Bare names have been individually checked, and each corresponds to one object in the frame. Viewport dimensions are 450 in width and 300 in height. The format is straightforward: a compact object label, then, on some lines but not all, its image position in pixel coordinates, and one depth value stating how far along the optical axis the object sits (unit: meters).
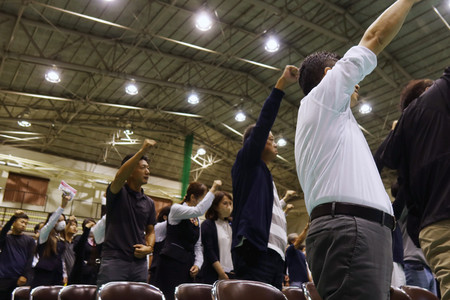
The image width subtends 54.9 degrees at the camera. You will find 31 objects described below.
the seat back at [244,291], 1.93
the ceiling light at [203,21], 8.22
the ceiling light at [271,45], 8.95
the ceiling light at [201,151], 15.65
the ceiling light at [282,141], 13.70
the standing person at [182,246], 3.26
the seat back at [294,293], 2.88
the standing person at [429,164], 1.35
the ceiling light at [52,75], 9.84
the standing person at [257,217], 2.07
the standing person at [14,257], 5.32
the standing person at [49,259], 4.80
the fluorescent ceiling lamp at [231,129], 14.05
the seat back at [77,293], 2.45
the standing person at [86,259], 4.07
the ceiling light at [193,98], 11.12
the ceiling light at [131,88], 10.73
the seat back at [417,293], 2.85
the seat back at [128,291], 2.12
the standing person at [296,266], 5.71
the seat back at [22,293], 3.31
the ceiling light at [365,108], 10.84
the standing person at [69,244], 5.45
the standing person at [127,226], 2.59
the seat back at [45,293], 2.69
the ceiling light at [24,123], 13.04
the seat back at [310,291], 2.56
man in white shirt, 1.18
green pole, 14.43
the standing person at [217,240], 3.43
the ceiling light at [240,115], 12.24
